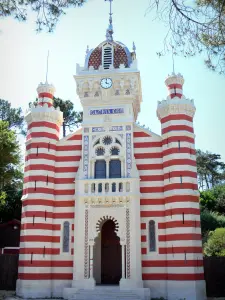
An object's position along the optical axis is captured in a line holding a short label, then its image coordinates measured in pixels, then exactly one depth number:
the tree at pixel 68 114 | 38.03
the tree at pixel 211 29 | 10.62
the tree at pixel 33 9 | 10.96
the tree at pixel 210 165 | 58.59
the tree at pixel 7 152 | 22.00
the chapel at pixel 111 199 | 18.83
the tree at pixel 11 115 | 37.25
